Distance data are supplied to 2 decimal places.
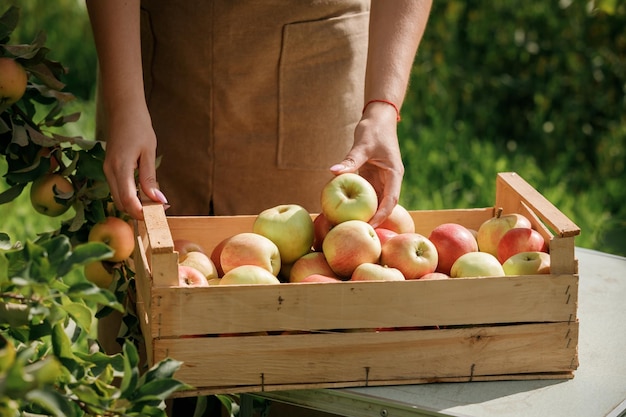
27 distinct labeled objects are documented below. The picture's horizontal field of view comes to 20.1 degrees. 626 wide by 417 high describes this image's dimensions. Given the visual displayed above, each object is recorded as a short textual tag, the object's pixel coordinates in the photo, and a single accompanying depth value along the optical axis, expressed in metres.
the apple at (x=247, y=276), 2.05
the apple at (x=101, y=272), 2.21
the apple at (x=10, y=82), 2.07
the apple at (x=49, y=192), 2.15
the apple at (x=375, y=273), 2.06
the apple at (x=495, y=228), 2.18
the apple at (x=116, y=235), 2.16
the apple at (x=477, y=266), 2.07
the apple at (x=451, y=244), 2.16
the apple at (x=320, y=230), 2.22
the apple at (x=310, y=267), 2.13
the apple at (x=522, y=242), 2.12
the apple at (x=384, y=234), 2.17
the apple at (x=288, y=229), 2.17
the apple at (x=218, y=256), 2.18
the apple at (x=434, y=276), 2.06
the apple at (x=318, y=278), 2.05
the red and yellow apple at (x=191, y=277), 2.05
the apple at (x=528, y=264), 2.06
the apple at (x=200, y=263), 2.12
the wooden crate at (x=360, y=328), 1.98
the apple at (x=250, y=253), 2.11
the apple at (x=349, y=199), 2.17
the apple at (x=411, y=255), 2.10
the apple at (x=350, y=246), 2.10
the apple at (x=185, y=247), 2.16
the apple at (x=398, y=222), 2.22
